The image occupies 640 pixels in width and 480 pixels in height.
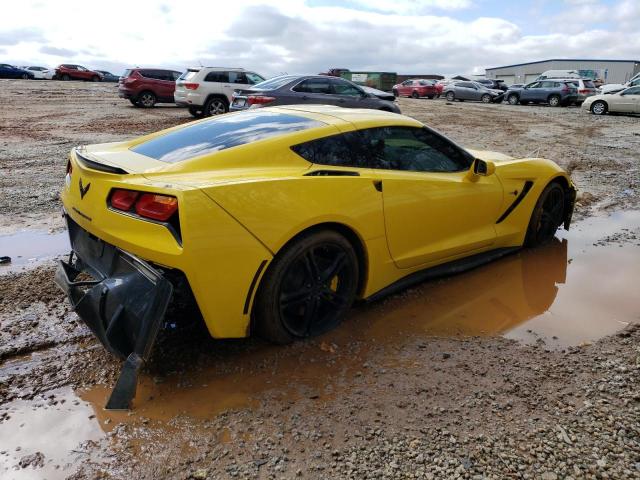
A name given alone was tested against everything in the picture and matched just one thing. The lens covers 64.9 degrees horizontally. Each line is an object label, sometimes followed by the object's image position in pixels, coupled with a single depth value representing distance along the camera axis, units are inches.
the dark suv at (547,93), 1074.7
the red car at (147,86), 777.6
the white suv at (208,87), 614.5
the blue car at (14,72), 1614.2
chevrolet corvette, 101.0
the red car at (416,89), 1396.4
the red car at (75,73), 1614.2
